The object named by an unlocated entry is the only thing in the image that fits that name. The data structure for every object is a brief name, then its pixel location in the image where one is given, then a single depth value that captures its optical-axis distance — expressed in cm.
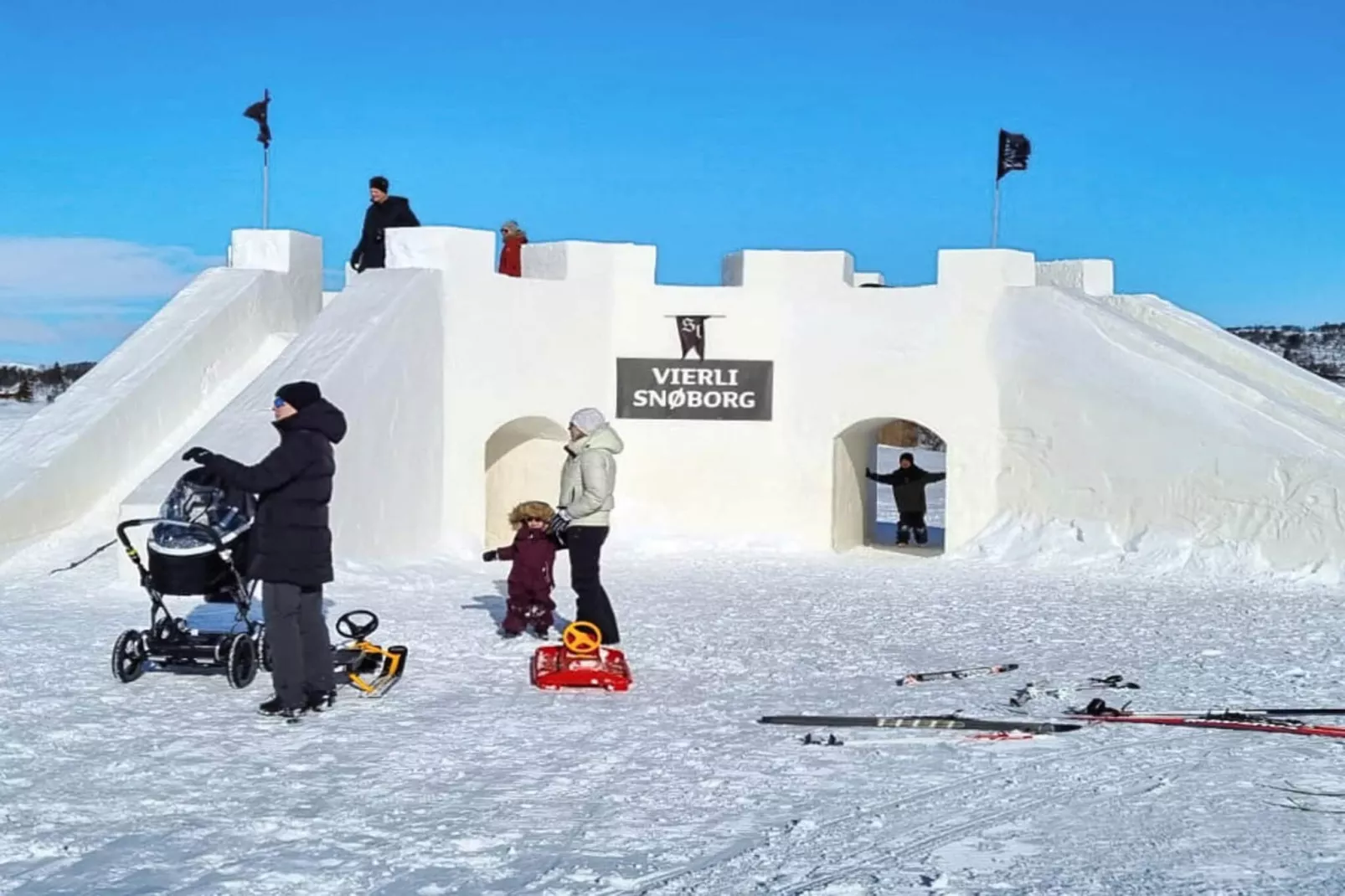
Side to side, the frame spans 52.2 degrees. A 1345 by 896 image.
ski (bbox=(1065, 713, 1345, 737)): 603
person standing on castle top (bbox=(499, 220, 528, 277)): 1606
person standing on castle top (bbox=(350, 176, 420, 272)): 1481
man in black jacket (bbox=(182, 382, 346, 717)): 628
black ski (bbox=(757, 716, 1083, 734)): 611
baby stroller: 685
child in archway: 1717
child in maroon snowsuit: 866
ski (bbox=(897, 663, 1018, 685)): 743
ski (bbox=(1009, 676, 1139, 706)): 687
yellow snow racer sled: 697
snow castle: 1272
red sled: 713
